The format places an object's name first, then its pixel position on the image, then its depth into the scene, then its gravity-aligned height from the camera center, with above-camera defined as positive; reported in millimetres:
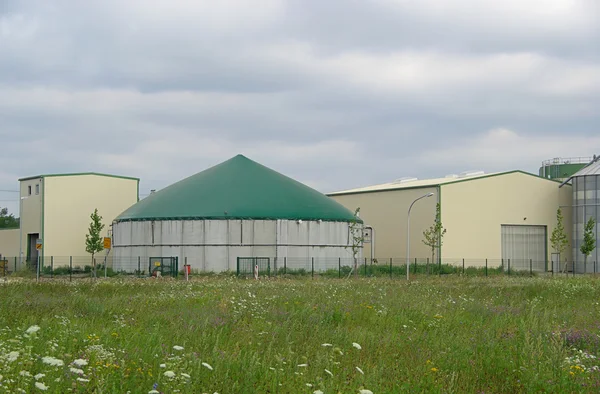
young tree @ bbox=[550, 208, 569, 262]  63881 -720
